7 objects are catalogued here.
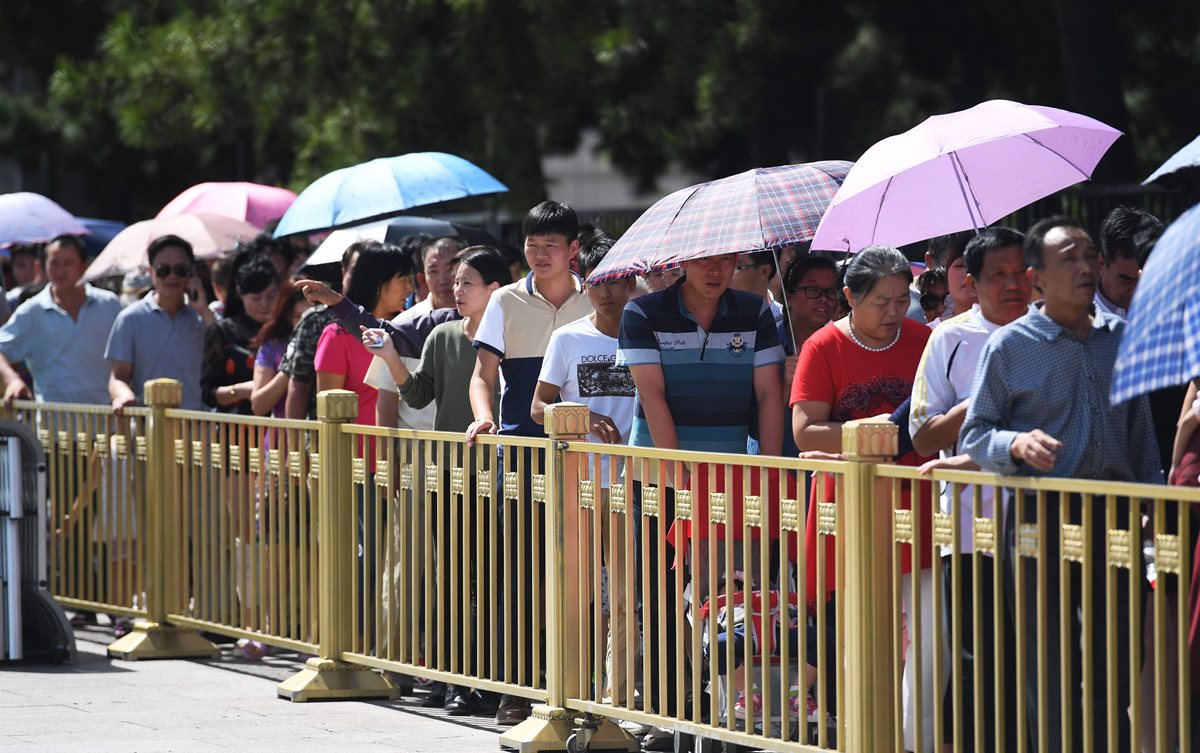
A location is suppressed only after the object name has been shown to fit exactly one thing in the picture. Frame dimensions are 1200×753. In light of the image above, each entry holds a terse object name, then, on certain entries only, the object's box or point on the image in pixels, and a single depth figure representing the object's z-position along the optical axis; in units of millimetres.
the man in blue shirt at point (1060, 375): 11570
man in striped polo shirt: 14914
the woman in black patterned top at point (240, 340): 21687
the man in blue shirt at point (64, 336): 24031
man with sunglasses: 22484
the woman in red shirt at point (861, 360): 14133
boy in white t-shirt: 15984
